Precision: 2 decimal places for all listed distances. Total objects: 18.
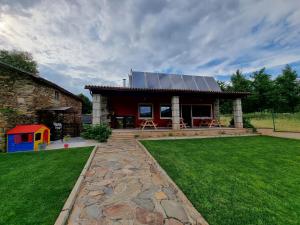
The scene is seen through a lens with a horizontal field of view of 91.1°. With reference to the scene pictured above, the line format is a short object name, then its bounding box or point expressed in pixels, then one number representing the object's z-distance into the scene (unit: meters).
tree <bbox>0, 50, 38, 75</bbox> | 21.76
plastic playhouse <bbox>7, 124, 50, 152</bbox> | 7.21
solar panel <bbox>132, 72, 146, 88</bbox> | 12.02
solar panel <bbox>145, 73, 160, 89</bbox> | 12.29
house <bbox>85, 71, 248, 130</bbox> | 10.52
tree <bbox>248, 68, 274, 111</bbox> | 31.09
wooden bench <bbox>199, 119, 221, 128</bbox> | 13.21
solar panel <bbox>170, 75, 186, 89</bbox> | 12.89
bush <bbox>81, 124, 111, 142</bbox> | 8.50
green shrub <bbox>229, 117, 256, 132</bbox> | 11.61
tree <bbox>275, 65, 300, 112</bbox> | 31.39
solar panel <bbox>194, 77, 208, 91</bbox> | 13.60
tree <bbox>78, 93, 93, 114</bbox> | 40.99
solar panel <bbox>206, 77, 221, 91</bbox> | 13.81
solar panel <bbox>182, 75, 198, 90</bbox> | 13.22
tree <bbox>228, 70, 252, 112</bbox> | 32.95
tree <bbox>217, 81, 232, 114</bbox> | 32.48
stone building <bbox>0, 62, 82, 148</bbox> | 7.64
